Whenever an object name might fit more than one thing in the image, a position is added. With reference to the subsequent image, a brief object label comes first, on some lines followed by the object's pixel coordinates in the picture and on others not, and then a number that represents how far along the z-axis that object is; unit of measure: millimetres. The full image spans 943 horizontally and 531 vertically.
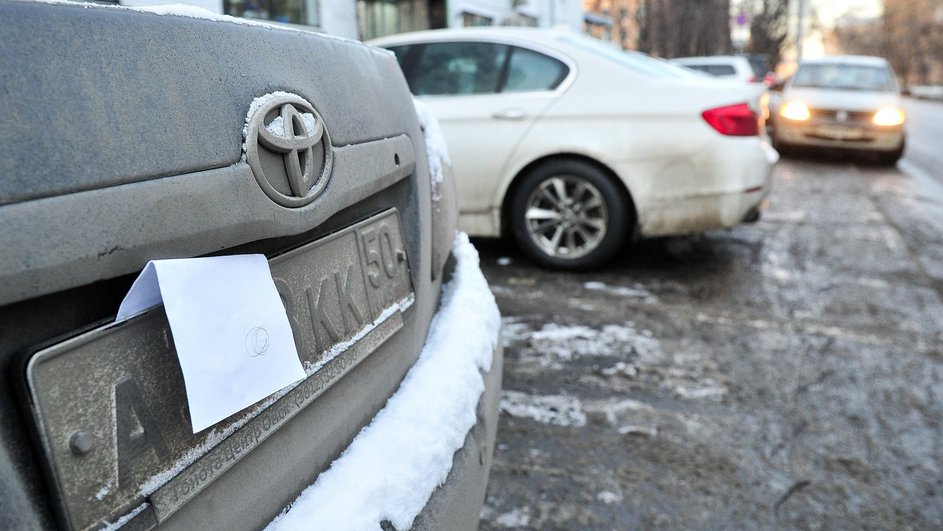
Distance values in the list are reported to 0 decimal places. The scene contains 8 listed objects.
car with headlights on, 10406
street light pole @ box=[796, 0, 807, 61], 36906
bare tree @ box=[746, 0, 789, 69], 36375
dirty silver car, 752
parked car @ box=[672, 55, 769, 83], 12969
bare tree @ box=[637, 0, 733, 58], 29812
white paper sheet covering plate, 867
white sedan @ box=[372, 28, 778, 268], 4383
